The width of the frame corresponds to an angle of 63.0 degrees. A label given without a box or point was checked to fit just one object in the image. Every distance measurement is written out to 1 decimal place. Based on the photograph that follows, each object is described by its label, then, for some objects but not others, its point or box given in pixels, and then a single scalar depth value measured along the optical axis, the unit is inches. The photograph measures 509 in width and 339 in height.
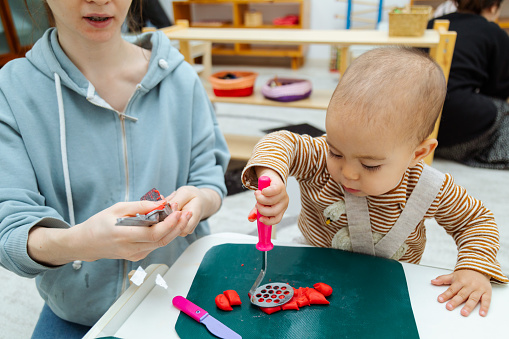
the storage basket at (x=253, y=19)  165.5
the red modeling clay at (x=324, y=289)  25.9
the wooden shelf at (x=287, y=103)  87.8
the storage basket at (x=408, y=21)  73.0
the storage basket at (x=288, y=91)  88.7
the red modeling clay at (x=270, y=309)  24.7
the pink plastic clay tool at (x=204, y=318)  23.1
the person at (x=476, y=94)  90.4
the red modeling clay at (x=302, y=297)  25.0
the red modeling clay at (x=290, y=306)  24.9
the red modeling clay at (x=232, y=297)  25.2
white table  24.1
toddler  25.0
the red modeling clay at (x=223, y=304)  25.0
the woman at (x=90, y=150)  26.8
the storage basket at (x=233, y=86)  91.6
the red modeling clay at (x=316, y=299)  25.2
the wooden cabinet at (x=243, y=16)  165.0
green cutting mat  23.8
